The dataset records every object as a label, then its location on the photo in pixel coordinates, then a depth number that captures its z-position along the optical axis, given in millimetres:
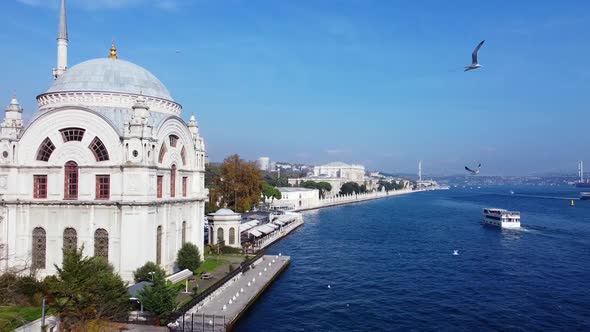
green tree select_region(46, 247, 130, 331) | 20594
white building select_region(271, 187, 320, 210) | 116619
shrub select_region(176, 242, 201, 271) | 33812
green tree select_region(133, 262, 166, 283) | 28250
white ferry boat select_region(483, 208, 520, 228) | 77312
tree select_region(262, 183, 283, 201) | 106988
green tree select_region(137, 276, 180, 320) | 23250
